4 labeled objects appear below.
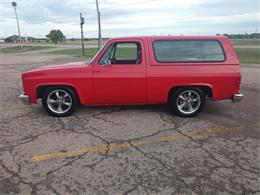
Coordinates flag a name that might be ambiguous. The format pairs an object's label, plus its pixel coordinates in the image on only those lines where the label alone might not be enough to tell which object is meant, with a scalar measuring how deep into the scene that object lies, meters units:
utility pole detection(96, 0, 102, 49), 26.47
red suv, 4.94
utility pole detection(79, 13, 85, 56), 22.01
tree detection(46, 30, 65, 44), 106.79
